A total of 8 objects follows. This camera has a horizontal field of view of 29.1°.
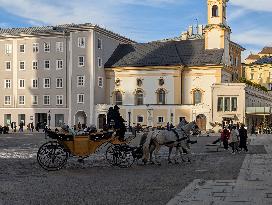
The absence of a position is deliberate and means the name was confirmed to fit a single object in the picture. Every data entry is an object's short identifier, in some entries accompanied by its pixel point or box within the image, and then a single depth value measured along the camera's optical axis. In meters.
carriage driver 19.47
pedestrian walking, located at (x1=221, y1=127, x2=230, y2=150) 30.05
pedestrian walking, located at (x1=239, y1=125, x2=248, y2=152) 28.57
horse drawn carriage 17.67
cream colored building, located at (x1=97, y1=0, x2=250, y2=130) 74.56
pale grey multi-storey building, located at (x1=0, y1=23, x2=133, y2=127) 77.44
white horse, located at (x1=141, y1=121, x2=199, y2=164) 19.48
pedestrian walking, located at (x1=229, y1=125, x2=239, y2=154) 27.38
